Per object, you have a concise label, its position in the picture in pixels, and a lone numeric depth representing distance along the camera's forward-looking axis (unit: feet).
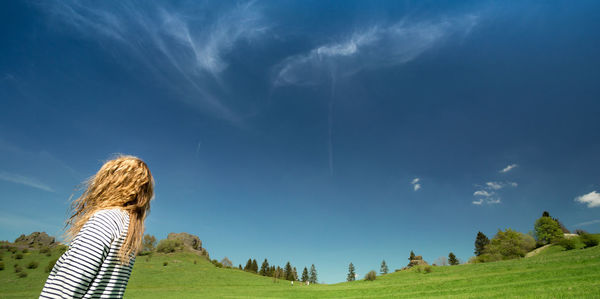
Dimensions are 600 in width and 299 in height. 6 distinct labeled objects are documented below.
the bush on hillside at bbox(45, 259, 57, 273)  126.20
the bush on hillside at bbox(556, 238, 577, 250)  141.73
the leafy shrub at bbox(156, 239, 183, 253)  222.48
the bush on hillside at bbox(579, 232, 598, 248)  127.95
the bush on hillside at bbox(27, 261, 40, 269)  130.21
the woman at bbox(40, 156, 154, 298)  6.12
